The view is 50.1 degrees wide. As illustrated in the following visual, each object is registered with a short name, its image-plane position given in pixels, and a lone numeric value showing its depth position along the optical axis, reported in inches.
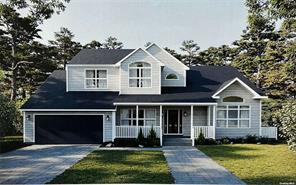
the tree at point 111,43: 1941.4
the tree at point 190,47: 1860.2
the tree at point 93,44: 1752.5
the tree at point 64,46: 1658.5
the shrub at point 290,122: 500.2
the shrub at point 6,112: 588.4
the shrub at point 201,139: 765.9
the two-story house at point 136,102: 792.3
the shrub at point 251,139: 786.8
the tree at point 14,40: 1165.0
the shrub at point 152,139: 746.8
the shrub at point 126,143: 743.1
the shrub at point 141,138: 751.1
